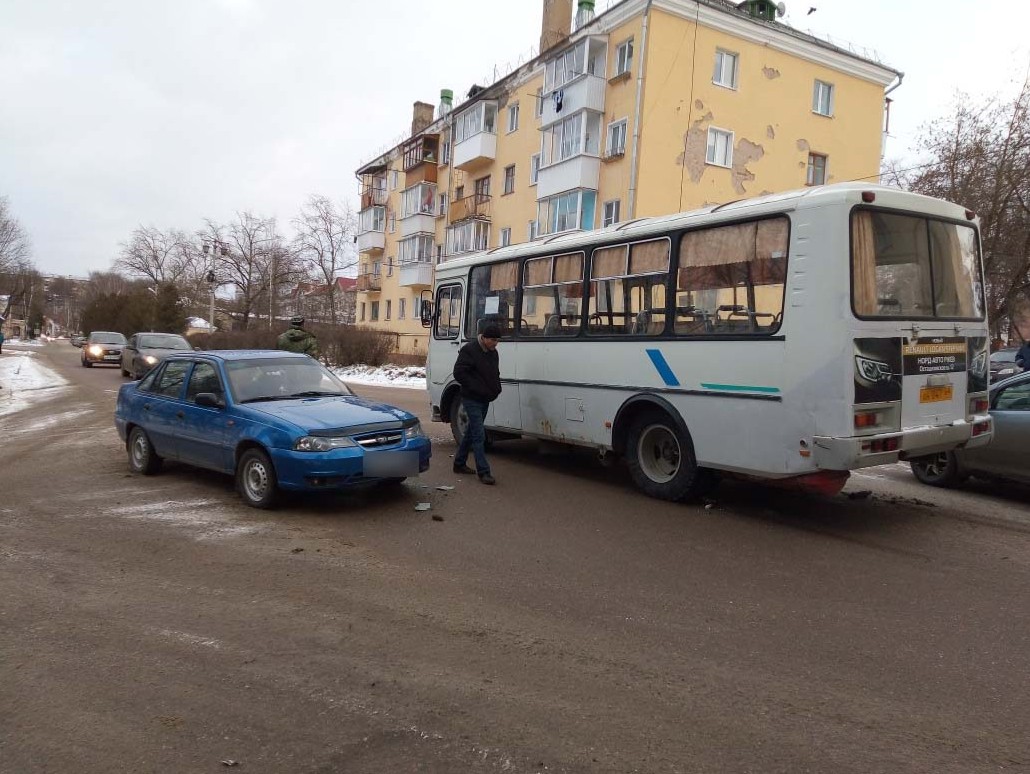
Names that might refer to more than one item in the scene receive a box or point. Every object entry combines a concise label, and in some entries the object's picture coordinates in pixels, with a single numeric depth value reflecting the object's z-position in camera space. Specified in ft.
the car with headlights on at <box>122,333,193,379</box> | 71.00
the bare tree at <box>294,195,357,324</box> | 189.88
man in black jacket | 26.66
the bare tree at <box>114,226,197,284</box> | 260.21
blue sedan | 20.90
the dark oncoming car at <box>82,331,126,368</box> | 98.37
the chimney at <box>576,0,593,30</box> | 98.67
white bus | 18.89
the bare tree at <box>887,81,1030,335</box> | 72.23
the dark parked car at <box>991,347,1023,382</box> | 72.33
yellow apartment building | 85.51
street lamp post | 181.29
